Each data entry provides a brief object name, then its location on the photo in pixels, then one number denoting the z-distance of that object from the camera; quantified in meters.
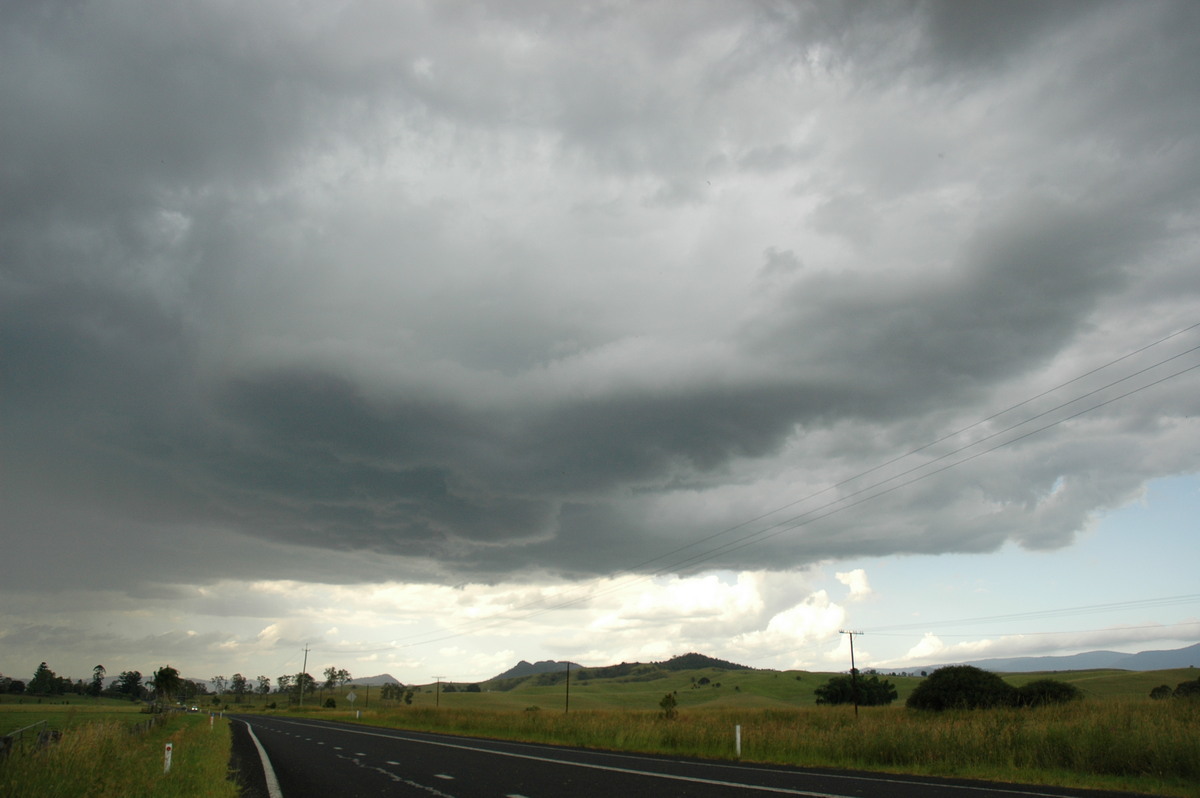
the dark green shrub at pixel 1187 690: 50.56
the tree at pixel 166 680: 149.50
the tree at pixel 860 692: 111.50
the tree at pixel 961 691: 63.72
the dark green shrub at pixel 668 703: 53.30
